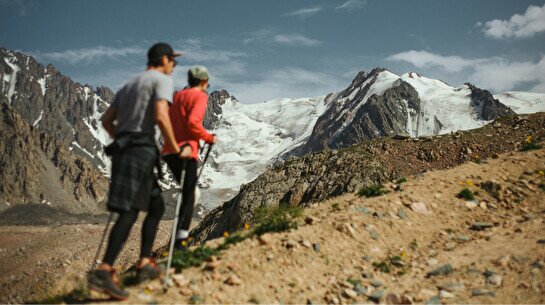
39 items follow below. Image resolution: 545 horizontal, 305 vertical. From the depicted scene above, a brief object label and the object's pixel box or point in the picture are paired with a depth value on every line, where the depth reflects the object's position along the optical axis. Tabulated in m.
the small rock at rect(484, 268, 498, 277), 7.62
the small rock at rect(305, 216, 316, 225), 9.22
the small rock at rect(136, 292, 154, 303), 6.04
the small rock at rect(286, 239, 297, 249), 8.05
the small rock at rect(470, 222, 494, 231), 10.12
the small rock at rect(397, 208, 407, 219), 10.11
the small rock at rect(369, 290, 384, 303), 7.28
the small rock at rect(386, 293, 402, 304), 7.16
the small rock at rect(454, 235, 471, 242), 9.57
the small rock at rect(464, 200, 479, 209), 11.04
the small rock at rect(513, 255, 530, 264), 7.86
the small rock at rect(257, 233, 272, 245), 8.06
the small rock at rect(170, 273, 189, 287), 6.61
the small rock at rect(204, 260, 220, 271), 7.08
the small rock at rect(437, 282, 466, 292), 7.39
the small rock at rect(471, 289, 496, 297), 7.05
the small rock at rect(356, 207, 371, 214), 10.01
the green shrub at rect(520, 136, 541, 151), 15.36
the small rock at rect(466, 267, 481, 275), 7.80
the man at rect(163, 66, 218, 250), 7.30
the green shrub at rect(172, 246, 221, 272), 7.15
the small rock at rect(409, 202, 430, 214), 10.55
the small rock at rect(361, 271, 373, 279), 7.89
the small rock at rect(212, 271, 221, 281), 6.88
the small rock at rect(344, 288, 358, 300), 7.23
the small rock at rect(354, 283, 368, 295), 7.41
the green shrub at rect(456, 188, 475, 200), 11.33
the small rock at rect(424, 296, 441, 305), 6.97
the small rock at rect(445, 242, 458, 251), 9.14
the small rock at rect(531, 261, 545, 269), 7.54
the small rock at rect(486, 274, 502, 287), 7.35
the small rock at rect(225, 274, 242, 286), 6.81
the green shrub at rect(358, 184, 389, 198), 11.38
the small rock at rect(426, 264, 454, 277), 8.04
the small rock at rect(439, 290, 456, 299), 7.19
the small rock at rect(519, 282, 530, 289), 7.08
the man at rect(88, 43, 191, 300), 5.98
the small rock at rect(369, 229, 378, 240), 9.10
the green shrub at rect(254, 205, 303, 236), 8.74
